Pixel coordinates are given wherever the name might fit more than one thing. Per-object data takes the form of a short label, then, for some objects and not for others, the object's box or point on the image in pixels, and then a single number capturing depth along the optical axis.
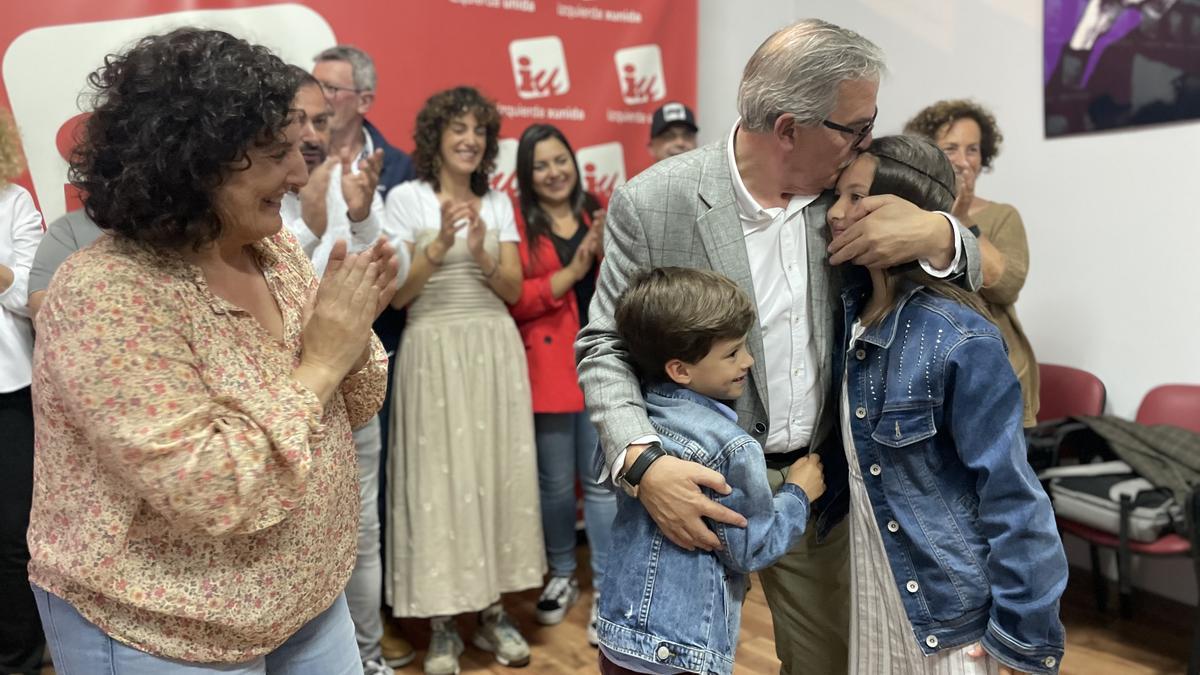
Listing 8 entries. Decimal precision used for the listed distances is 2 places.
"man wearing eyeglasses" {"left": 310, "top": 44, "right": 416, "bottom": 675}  2.54
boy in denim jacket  1.31
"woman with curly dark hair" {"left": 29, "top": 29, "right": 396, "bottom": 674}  1.00
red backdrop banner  2.63
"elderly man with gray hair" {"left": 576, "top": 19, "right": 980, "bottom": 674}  1.34
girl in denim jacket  1.27
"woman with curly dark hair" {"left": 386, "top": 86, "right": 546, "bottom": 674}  2.73
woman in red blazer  2.99
